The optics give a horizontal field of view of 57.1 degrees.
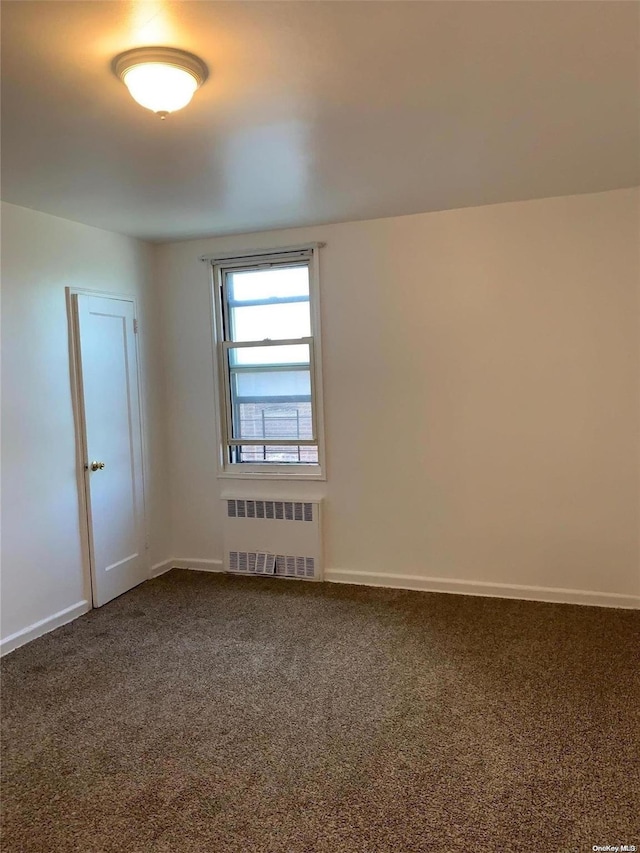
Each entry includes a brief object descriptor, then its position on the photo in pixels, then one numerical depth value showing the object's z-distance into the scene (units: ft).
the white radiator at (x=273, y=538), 14.82
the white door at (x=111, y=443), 13.34
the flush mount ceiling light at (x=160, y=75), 6.28
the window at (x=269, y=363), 14.73
